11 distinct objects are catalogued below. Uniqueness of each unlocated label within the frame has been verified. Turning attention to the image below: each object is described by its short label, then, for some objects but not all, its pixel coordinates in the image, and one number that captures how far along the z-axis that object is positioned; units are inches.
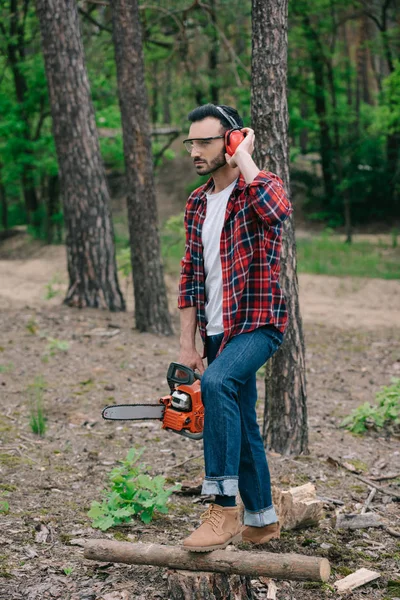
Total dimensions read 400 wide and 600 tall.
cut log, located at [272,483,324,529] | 181.2
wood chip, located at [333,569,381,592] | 156.7
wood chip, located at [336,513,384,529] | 189.3
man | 141.9
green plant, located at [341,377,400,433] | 279.3
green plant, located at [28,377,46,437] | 254.2
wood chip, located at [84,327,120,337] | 404.5
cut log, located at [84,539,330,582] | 131.2
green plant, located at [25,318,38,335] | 402.5
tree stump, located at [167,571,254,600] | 139.0
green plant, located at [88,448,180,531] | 177.6
